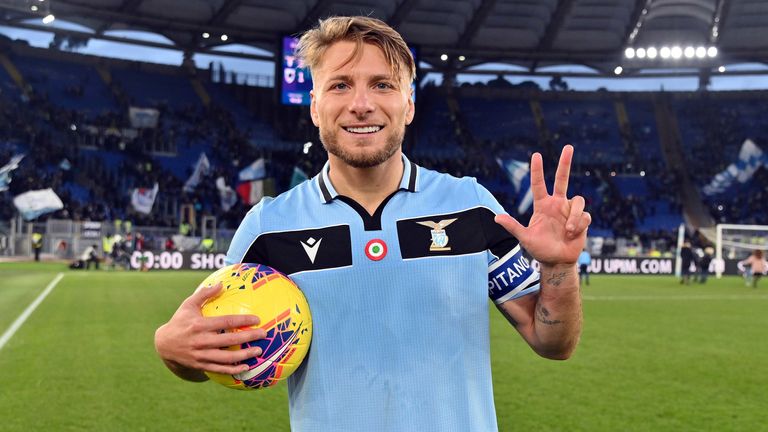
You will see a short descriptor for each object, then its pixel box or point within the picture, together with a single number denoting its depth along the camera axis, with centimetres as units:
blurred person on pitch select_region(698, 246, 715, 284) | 2628
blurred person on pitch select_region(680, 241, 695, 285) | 2589
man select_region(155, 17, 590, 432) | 229
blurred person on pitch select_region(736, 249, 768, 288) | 2423
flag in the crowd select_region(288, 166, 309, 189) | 3644
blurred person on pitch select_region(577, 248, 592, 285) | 2368
